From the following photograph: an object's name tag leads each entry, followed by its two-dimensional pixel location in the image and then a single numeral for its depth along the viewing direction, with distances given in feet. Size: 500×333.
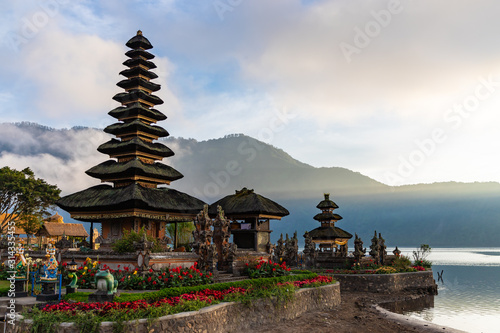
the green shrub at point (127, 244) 78.02
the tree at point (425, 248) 196.11
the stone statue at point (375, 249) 138.08
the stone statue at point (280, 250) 136.67
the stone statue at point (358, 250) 133.43
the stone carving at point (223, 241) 85.46
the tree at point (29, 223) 173.37
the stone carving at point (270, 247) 105.29
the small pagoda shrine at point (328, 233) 179.22
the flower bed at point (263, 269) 82.93
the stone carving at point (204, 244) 80.12
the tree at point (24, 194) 158.92
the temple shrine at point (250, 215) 119.34
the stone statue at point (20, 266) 56.79
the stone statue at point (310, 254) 141.62
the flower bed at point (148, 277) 64.28
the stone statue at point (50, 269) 51.11
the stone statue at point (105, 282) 49.39
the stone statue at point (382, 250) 142.14
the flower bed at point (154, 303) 42.84
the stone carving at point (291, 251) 150.71
